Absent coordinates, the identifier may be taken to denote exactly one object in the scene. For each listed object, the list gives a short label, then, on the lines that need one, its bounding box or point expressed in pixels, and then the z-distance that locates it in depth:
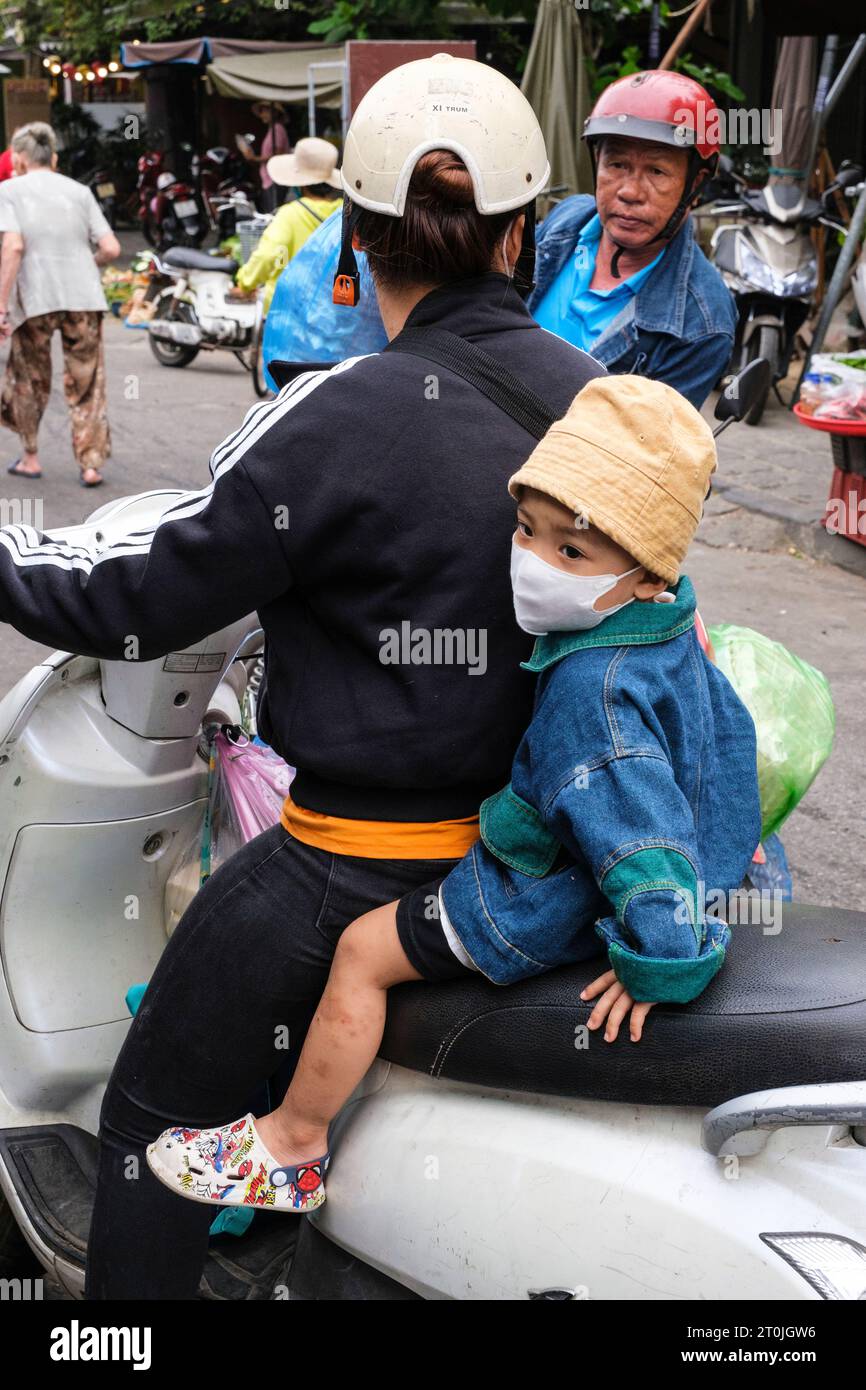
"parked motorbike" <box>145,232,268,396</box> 11.95
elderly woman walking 7.83
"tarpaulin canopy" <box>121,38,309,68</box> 20.48
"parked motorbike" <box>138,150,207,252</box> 19.48
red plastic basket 5.82
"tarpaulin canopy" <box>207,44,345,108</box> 18.67
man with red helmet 3.01
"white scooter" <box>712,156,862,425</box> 8.99
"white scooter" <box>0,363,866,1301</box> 1.47
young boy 1.46
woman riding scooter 1.55
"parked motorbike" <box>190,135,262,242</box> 20.50
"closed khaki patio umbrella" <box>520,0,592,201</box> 9.27
